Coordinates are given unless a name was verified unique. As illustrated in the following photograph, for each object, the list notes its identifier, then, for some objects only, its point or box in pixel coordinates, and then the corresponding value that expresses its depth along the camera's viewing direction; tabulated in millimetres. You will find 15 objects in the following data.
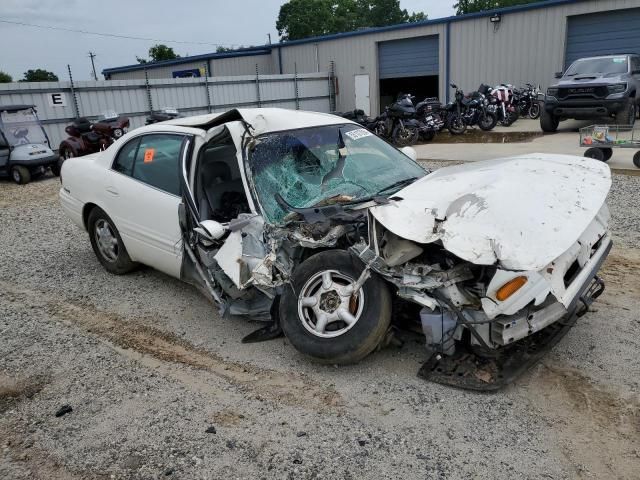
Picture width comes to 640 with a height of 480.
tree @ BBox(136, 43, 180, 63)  57469
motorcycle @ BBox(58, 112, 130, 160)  13992
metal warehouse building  18250
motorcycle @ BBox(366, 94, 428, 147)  15289
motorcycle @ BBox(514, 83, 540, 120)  18688
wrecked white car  3021
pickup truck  13203
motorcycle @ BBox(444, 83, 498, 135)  16234
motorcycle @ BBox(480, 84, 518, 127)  16938
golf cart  12531
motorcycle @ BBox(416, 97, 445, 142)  15789
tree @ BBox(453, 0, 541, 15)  59066
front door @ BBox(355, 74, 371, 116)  24719
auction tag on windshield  4689
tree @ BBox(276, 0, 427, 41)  60688
